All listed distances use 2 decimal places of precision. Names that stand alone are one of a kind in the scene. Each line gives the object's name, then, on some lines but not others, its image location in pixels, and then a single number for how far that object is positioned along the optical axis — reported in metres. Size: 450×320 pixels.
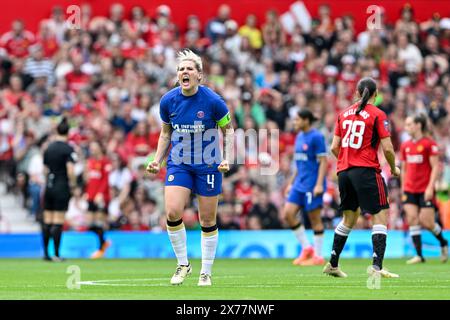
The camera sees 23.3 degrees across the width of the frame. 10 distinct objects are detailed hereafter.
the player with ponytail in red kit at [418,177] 19.25
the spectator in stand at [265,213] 24.34
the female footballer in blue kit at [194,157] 12.77
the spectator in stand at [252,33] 29.58
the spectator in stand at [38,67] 27.02
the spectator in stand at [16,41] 28.00
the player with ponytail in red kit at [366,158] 13.65
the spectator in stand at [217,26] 29.28
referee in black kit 20.61
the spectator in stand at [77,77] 27.19
